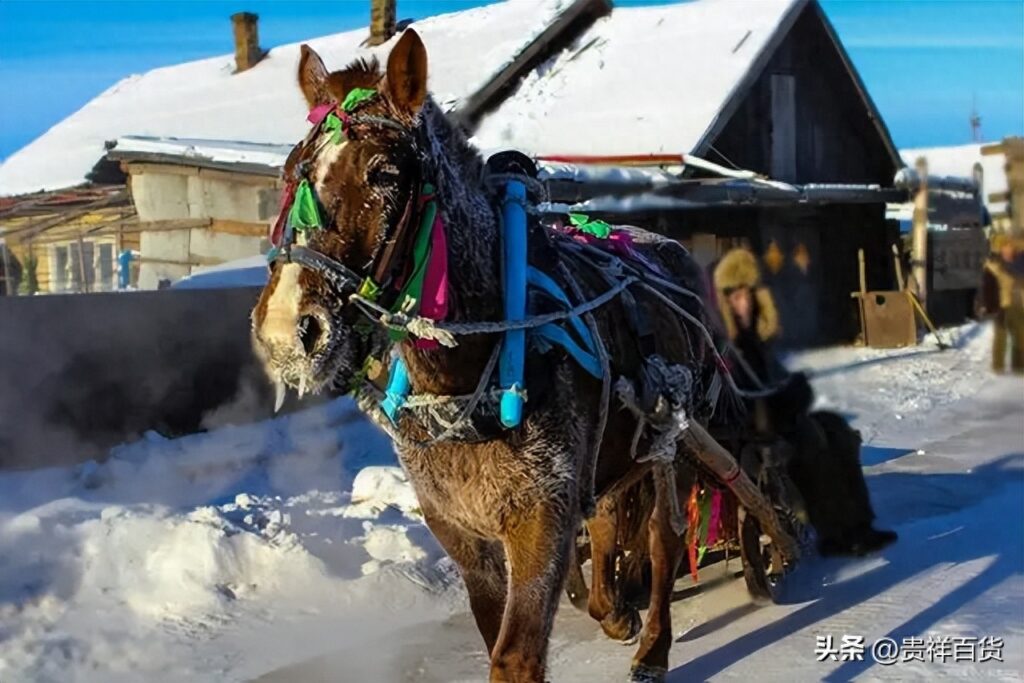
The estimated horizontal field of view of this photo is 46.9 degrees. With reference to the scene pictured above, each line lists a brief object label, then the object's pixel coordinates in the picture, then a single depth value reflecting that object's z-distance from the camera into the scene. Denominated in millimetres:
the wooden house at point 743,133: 14266
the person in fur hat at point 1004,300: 9062
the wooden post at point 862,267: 18416
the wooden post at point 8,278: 11609
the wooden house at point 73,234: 14484
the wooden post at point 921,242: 19078
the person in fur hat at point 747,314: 6176
